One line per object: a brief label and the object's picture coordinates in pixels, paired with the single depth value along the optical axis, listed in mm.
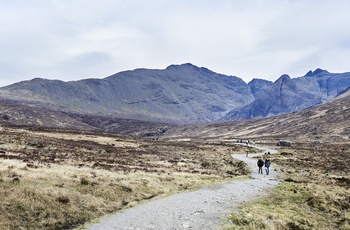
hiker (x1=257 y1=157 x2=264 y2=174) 48875
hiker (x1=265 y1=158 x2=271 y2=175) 48359
